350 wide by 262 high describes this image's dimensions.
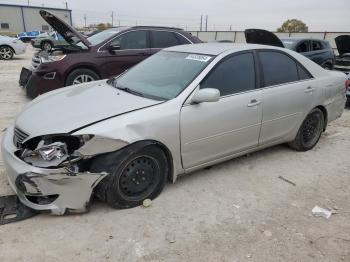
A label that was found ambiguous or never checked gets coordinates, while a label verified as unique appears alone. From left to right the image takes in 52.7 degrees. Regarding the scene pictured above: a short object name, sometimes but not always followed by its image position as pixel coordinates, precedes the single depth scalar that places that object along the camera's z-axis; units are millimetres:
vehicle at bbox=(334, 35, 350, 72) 10883
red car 7062
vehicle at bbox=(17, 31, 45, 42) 38744
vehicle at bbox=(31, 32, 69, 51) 23250
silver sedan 3055
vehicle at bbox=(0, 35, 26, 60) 15898
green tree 67250
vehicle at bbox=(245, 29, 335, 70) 10598
